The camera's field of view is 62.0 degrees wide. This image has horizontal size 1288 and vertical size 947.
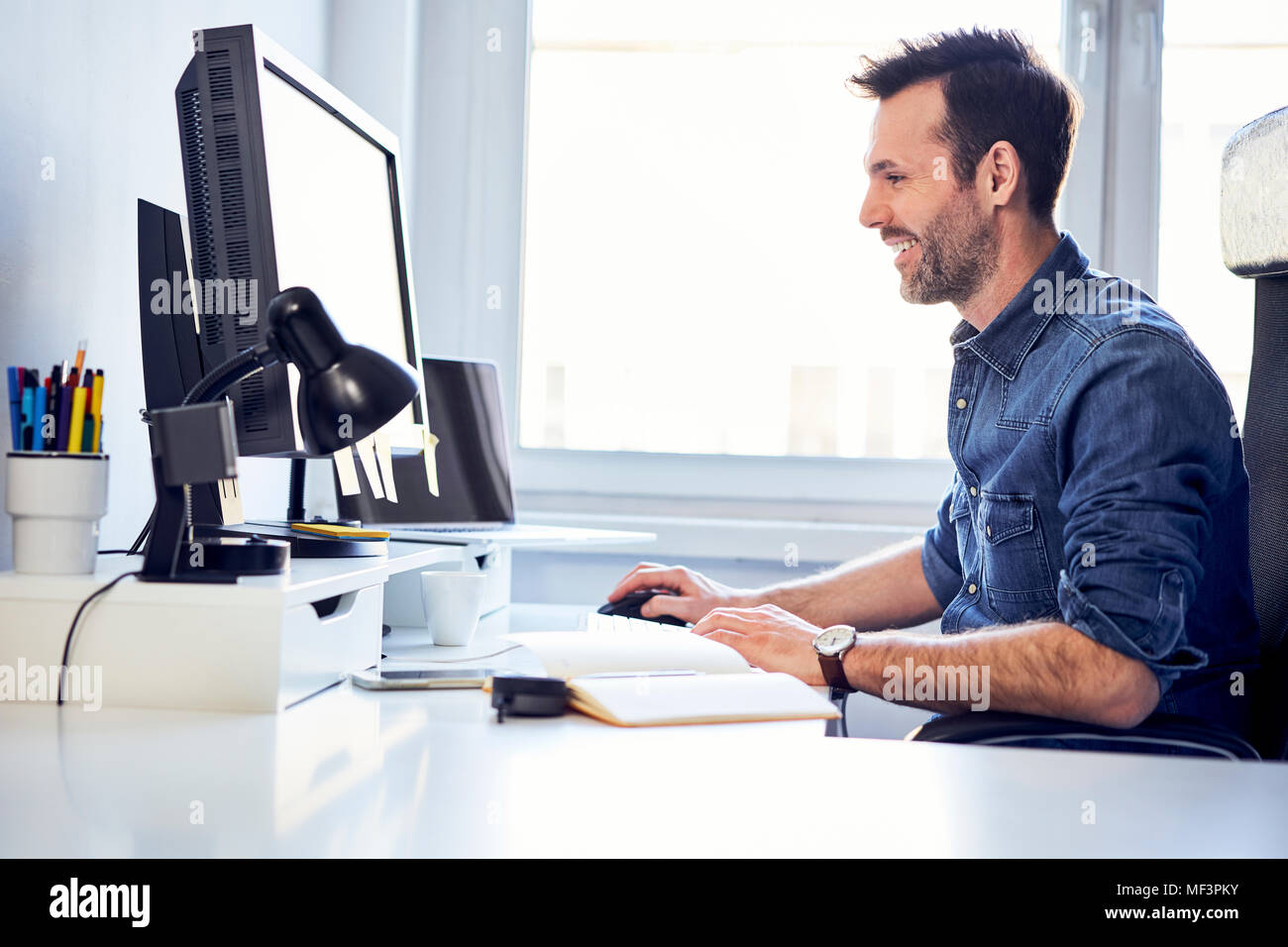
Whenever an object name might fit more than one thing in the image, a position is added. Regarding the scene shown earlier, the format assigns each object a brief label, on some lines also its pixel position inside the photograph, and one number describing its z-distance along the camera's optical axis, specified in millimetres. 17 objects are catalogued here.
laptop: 1555
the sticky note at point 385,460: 1027
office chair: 1079
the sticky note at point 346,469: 921
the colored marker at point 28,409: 808
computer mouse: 1354
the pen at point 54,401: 813
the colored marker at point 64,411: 812
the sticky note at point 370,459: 1009
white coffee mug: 1160
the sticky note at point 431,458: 1196
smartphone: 914
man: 956
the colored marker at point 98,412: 818
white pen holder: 800
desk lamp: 761
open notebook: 816
